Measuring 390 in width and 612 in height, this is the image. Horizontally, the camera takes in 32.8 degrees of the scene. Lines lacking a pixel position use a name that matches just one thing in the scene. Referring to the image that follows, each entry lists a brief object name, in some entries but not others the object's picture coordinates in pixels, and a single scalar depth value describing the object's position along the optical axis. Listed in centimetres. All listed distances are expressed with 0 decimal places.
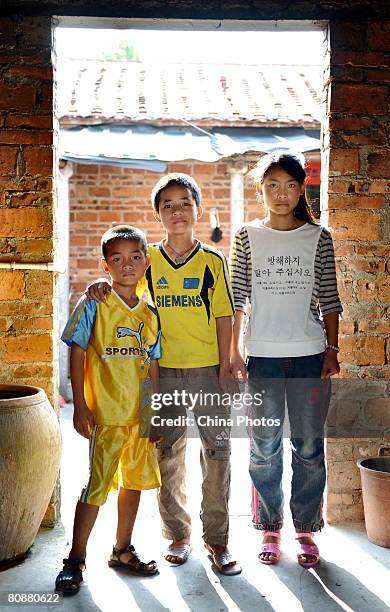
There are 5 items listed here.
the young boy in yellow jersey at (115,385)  274
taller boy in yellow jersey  288
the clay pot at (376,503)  312
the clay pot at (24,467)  281
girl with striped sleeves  294
